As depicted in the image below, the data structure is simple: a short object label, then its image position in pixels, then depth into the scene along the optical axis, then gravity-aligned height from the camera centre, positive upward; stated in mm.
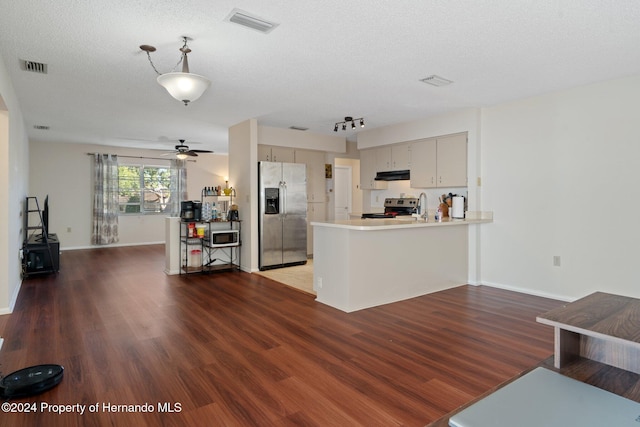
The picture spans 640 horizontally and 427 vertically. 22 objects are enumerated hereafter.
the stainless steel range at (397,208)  6398 -12
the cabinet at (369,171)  6988 +716
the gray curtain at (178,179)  10289 +833
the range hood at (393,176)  6376 +587
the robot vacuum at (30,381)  2221 -1099
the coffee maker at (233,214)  6395 -111
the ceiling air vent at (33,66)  3619 +1474
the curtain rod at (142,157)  9633 +1382
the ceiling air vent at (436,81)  4000 +1440
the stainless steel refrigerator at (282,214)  6367 -122
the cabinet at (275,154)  6934 +1075
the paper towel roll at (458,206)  5281 +17
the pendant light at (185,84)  2895 +1022
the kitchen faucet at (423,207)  5249 +4
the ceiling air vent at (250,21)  2646 +1429
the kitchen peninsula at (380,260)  3994 -641
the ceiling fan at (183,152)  7250 +1156
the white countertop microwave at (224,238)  6062 -519
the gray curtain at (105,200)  9164 +213
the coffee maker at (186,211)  6059 -52
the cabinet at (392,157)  6328 +914
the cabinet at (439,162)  5441 +729
